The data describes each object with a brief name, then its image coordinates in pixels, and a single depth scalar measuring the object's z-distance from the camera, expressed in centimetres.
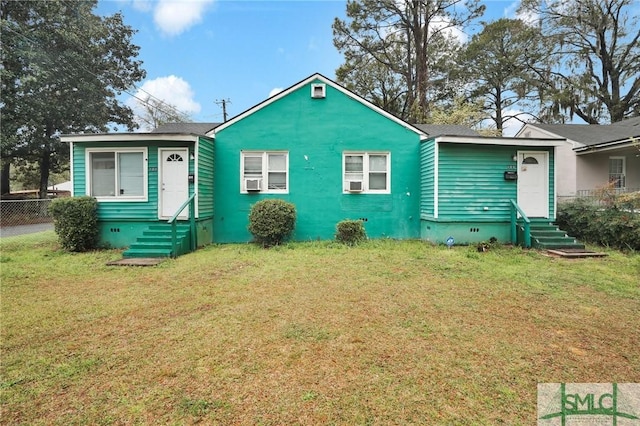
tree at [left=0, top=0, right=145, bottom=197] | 1753
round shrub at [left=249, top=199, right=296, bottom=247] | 850
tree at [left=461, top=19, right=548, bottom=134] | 2184
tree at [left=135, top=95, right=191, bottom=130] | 2759
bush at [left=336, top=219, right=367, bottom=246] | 884
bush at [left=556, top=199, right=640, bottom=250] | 807
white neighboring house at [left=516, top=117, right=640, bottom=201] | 1264
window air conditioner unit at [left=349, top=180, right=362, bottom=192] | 955
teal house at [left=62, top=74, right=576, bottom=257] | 867
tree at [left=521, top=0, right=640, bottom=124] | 2084
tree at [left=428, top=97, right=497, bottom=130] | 2002
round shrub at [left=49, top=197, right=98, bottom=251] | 785
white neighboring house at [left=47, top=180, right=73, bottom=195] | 3668
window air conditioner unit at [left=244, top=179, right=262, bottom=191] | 942
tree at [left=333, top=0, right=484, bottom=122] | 2106
